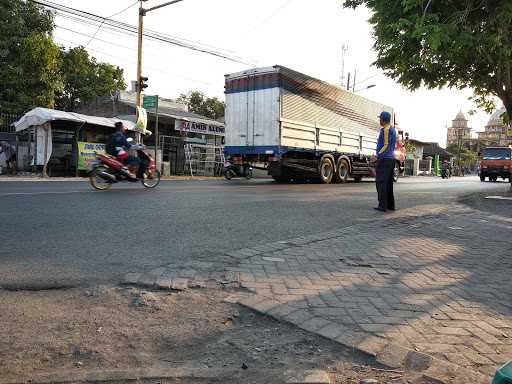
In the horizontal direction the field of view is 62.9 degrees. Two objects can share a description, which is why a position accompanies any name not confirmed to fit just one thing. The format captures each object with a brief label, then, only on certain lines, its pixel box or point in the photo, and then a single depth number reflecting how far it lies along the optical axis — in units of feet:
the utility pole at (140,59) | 67.31
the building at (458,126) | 503.16
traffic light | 67.67
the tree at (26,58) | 74.28
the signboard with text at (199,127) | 85.81
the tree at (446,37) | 30.01
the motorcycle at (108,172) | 34.42
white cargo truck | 50.37
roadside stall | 58.85
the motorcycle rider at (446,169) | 126.38
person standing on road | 25.84
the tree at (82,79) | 106.83
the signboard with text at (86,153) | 62.44
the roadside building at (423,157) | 187.11
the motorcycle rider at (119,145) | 35.60
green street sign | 70.59
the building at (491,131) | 509.06
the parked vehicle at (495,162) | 94.58
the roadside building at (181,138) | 83.71
